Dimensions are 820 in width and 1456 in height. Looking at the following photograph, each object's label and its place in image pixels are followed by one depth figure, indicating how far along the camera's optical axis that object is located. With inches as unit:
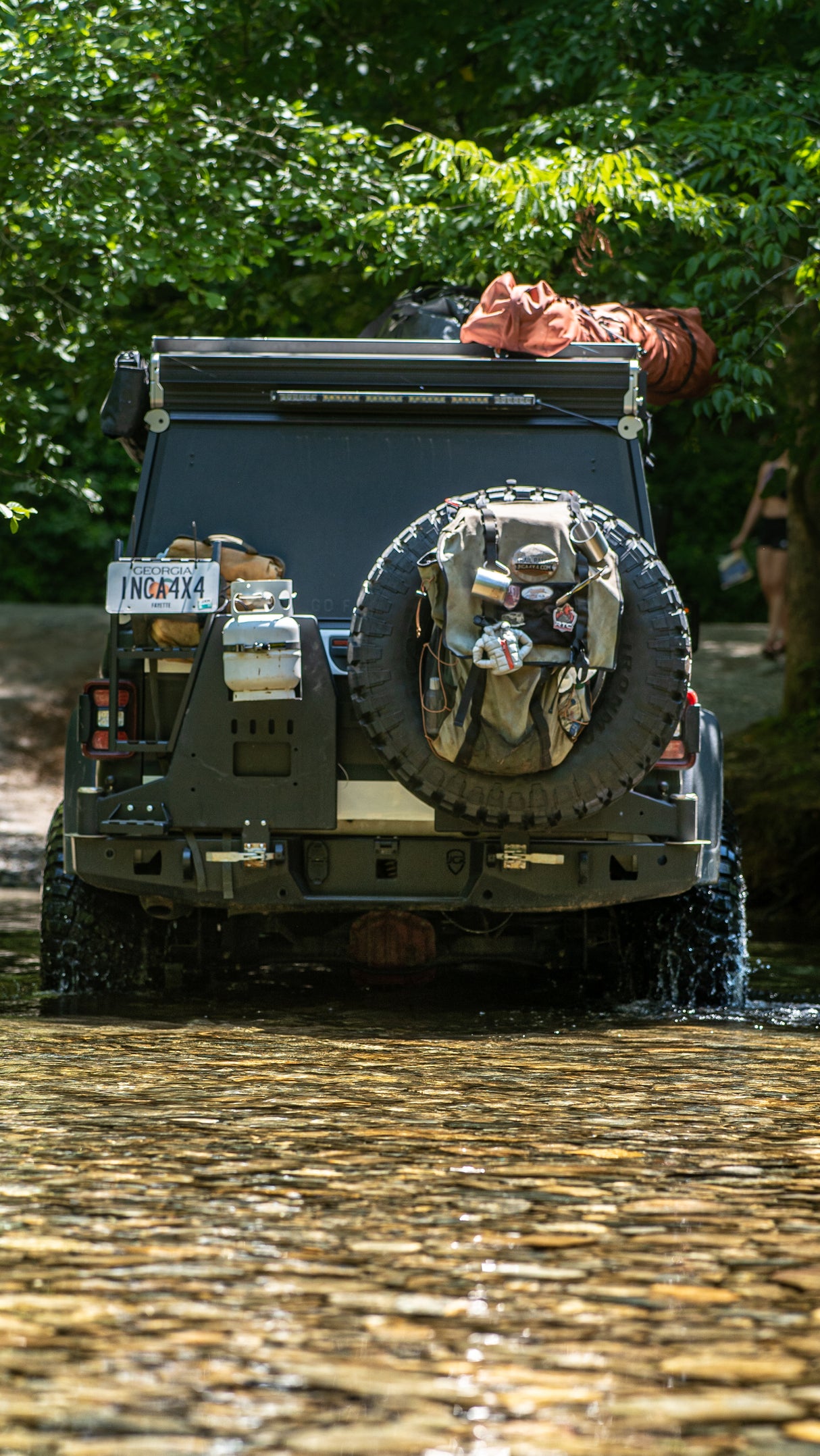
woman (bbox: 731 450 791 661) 1190.3
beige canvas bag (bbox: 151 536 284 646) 473.4
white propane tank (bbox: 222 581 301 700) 456.4
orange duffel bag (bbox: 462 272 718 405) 516.4
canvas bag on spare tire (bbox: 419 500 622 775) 430.0
